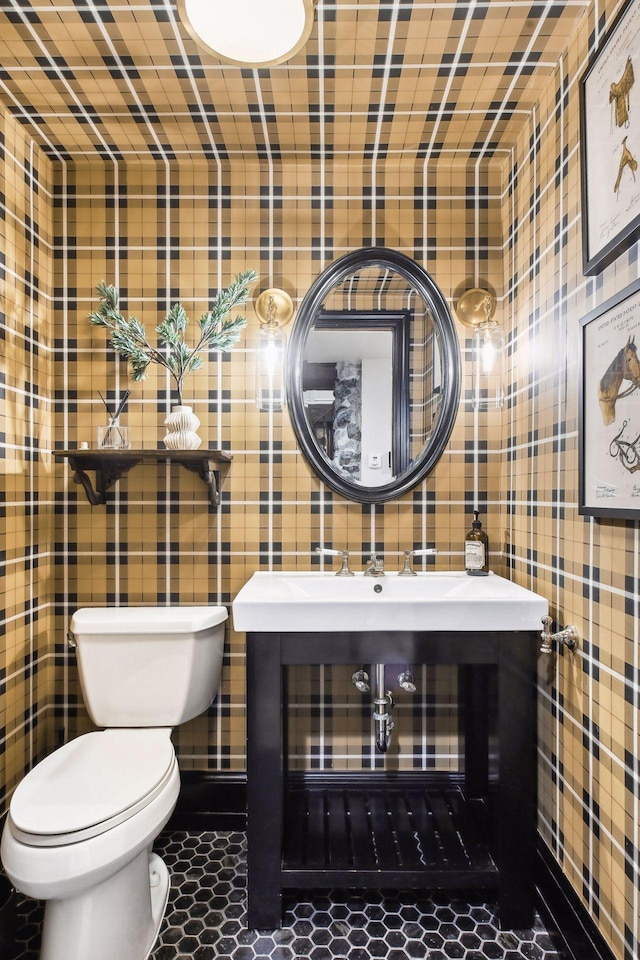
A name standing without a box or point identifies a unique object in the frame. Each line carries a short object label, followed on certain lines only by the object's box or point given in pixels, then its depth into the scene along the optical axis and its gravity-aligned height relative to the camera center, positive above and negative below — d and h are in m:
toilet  1.24 -0.76
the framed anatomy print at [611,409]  1.13 +0.15
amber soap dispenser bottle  1.94 -0.26
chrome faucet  1.91 -0.31
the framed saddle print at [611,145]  1.13 +0.73
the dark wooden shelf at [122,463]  1.77 +0.05
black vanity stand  1.51 -0.82
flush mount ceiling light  1.15 +0.97
